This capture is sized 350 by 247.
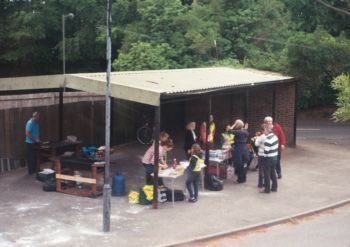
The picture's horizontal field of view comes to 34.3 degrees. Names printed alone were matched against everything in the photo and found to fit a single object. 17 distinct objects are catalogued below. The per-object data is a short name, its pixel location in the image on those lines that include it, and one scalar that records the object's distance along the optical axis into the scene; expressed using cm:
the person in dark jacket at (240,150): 1475
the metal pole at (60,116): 1645
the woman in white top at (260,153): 1379
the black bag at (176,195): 1288
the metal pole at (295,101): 2075
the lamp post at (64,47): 3422
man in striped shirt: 1359
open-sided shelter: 1252
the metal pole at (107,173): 1046
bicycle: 2045
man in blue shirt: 1519
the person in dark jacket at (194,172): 1280
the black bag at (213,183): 1415
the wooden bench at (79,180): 1300
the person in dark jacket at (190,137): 1525
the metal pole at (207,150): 1435
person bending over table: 1304
